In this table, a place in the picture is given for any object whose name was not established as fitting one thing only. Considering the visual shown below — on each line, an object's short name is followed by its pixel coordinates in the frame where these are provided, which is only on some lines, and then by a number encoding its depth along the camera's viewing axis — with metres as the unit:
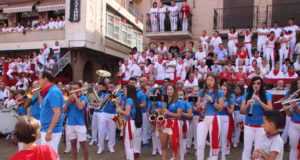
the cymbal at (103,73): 8.84
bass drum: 8.97
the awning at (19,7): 20.95
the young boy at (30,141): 2.45
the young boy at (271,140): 3.14
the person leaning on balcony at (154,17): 15.44
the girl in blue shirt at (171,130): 5.32
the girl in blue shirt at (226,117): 6.16
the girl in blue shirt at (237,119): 7.77
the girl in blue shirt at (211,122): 5.14
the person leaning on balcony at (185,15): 14.89
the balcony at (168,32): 15.30
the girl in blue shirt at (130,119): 5.66
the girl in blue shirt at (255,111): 4.82
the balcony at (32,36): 18.39
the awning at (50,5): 19.98
